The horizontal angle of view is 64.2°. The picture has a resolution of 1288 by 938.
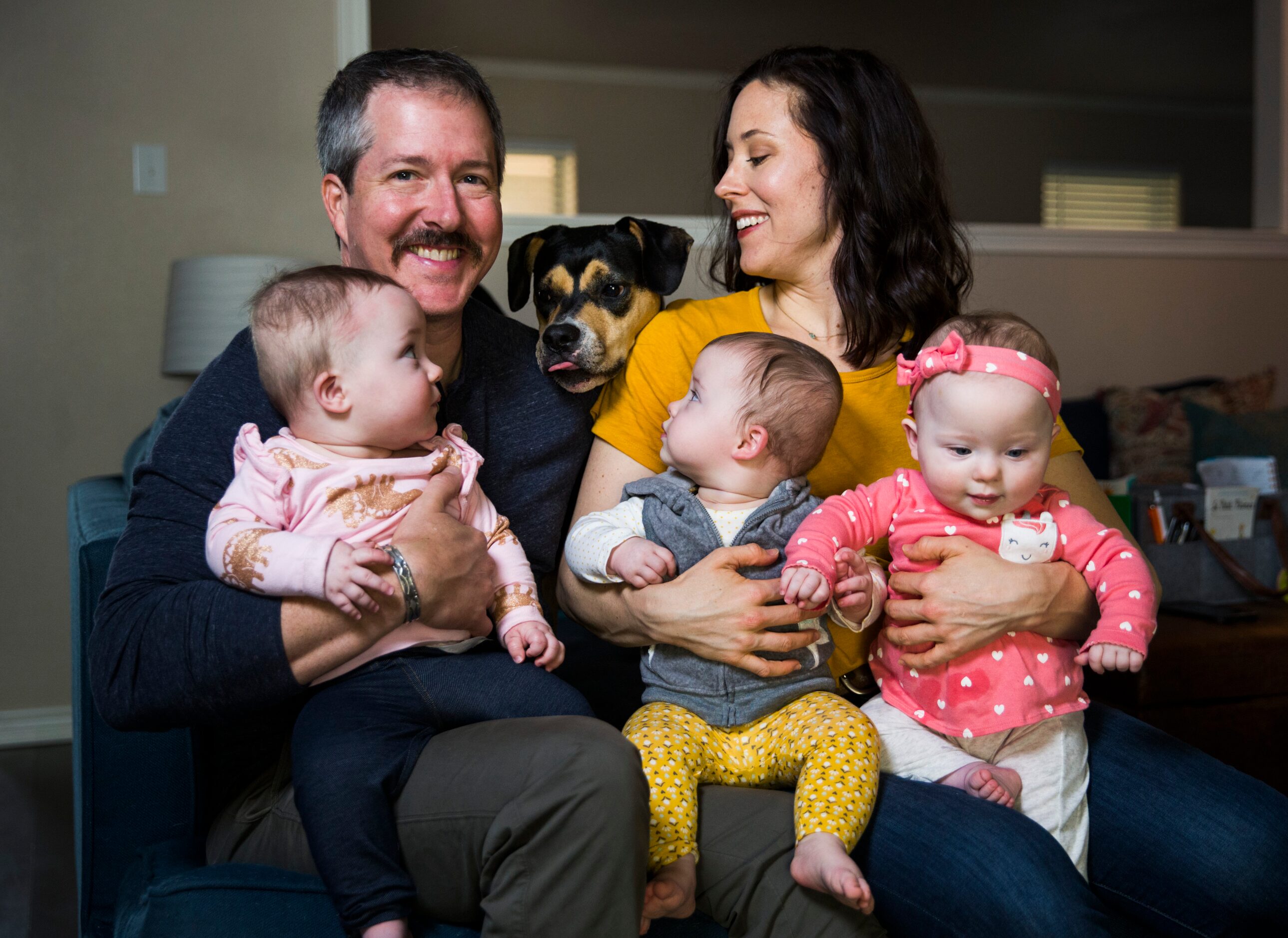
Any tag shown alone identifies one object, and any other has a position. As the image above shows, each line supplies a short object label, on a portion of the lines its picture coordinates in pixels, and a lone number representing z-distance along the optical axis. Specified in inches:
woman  47.2
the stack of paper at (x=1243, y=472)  113.3
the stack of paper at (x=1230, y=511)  105.3
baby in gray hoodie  49.4
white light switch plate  126.3
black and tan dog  61.6
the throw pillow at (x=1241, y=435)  128.2
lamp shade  115.6
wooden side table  90.3
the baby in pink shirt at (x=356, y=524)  43.7
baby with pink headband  49.4
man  41.6
